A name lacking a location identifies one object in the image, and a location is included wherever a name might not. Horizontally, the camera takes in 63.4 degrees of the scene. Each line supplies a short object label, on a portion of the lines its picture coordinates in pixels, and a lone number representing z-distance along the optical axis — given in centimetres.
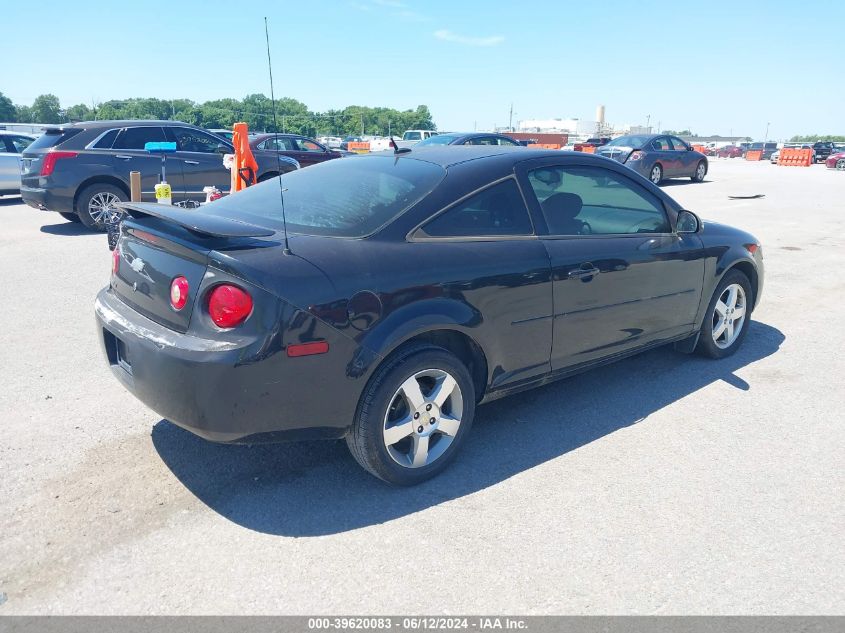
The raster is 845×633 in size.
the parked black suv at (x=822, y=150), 4209
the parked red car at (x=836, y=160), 3525
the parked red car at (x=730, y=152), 6250
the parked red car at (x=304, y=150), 1742
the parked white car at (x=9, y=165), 1480
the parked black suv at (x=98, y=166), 1030
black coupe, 285
